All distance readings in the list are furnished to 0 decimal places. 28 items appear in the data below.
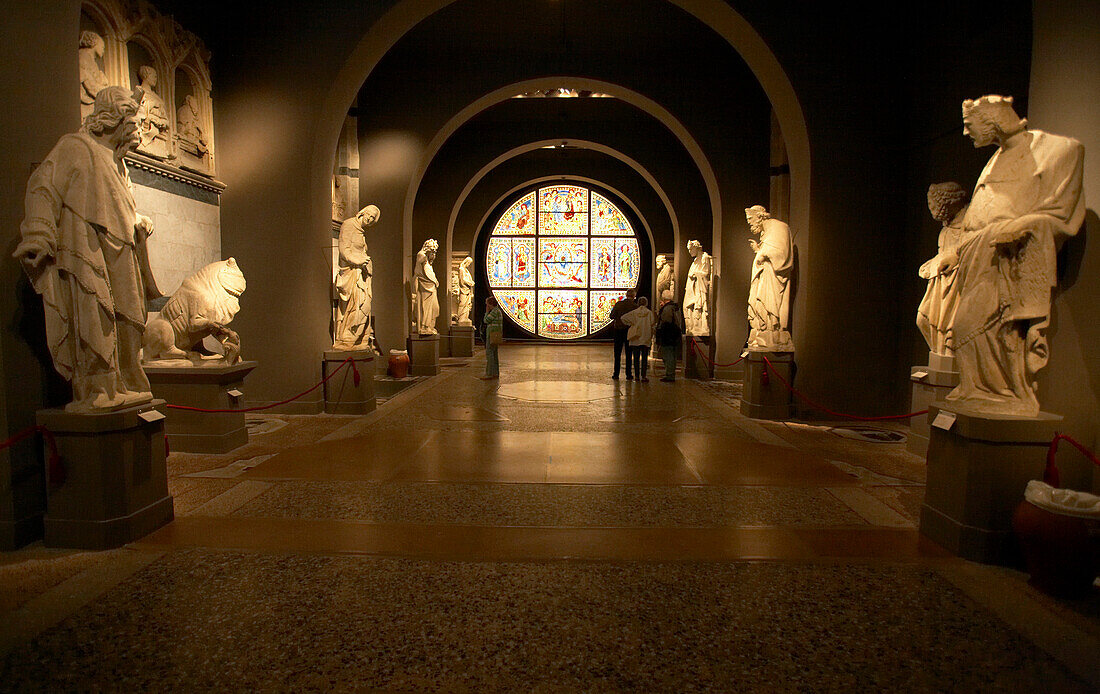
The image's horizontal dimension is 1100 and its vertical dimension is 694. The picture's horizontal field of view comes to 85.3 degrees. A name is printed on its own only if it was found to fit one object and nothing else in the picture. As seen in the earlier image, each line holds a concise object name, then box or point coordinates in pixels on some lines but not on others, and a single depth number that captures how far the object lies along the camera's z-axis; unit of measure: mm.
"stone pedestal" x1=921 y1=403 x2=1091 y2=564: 3289
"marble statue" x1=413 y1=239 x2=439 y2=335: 11852
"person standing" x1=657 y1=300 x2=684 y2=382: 11062
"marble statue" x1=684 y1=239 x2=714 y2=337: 12188
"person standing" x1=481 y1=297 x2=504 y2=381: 10698
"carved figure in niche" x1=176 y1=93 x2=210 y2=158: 7105
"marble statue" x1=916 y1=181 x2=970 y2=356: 5441
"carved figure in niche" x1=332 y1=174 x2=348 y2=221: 10734
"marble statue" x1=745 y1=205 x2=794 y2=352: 7539
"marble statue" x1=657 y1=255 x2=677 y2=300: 15586
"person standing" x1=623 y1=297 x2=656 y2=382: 10648
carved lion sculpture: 5816
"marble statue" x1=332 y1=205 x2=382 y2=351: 7941
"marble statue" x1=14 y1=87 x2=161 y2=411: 3387
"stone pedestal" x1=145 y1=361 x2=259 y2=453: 5660
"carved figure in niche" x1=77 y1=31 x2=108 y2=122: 5727
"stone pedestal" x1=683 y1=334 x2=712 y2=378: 11758
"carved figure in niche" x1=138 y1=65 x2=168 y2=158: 6367
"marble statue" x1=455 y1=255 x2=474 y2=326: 15458
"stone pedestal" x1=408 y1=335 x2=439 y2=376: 11633
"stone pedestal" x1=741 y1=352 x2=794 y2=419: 7535
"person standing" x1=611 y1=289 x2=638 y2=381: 11258
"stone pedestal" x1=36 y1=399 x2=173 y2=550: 3449
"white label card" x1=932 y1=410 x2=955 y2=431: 3469
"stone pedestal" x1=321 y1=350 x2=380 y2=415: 7680
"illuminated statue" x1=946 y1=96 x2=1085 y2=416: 3266
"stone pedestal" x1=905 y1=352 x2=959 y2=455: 5531
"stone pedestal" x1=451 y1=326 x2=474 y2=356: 15833
